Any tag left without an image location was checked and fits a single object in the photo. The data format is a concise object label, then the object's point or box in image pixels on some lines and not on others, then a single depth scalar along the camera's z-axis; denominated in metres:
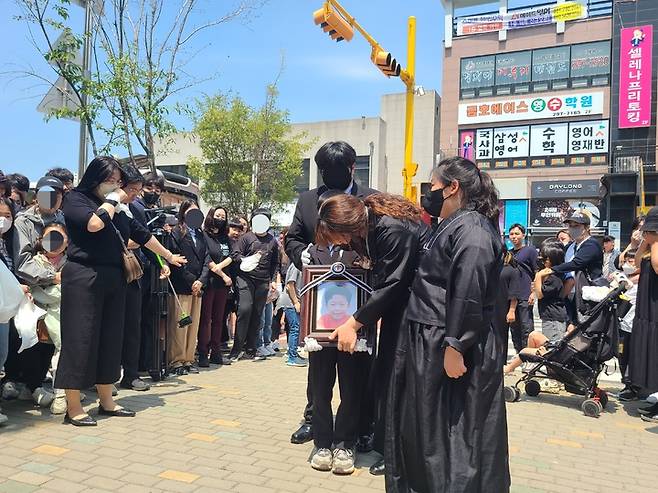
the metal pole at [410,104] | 13.59
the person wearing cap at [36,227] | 4.94
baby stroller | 6.00
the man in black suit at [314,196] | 4.34
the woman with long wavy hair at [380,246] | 3.46
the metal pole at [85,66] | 8.87
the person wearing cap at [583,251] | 6.73
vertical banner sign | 31.08
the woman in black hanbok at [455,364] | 2.82
